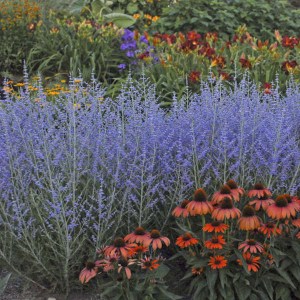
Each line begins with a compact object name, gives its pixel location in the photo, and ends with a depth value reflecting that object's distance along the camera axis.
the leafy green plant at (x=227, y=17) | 8.43
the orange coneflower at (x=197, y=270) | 3.10
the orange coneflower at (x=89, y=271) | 2.93
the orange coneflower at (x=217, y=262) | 2.99
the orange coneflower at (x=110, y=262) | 2.91
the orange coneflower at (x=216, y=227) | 2.95
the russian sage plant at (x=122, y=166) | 3.22
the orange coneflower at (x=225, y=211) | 2.91
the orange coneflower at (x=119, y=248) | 2.90
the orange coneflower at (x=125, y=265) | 2.88
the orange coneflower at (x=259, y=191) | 3.01
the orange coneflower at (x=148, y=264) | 2.95
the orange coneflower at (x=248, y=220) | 2.95
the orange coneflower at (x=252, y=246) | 2.96
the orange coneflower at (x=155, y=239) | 2.92
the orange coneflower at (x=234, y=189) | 3.00
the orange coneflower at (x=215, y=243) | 2.96
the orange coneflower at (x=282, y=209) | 2.90
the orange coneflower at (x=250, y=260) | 3.00
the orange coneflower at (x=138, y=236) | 2.96
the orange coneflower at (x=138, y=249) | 2.94
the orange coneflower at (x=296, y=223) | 3.03
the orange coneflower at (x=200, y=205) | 2.93
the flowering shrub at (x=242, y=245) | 2.96
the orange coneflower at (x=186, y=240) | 2.98
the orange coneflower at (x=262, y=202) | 3.01
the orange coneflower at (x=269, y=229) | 2.99
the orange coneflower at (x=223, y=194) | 2.96
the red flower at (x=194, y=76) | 5.72
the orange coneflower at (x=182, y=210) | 2.98
